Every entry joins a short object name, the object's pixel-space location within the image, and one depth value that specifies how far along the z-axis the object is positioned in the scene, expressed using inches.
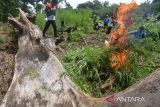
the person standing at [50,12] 170.4
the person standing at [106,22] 251.6
